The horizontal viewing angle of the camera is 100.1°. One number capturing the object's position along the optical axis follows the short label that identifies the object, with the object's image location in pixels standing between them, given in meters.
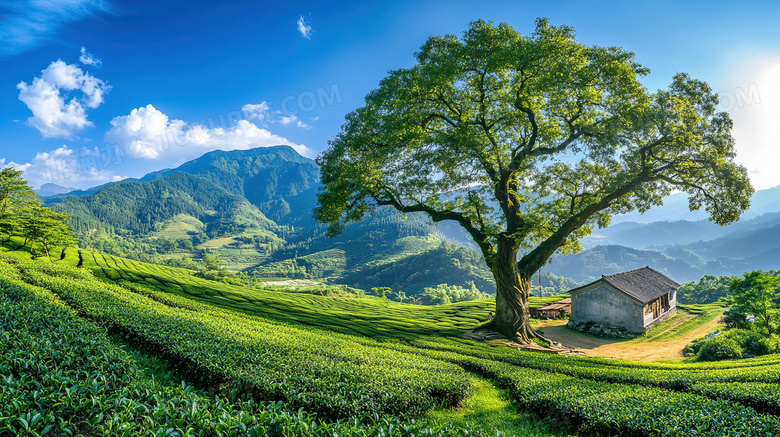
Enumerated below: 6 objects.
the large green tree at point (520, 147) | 16.78
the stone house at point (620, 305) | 29.27
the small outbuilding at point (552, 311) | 36.94
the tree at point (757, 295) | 21.73
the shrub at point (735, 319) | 24.83
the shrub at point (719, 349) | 17.84
